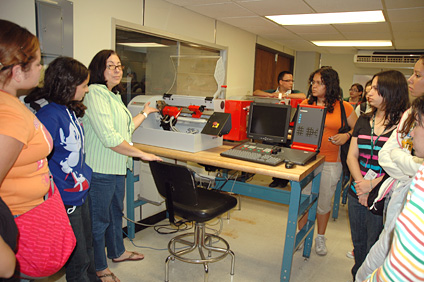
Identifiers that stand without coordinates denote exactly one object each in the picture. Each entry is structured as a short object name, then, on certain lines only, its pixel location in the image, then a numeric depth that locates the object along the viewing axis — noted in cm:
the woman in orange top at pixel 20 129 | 95
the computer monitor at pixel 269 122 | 225
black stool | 185
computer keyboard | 200
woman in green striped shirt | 182
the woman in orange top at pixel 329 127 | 238
